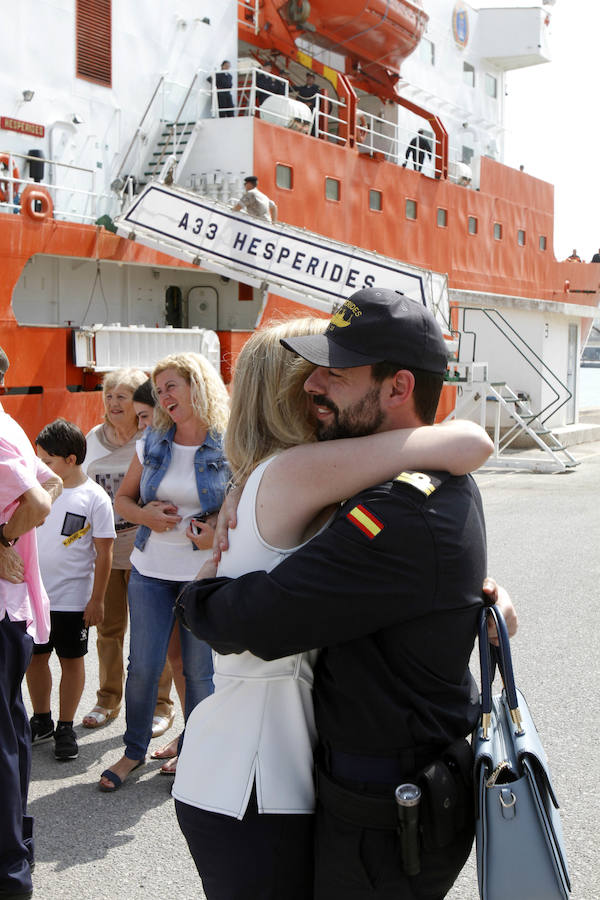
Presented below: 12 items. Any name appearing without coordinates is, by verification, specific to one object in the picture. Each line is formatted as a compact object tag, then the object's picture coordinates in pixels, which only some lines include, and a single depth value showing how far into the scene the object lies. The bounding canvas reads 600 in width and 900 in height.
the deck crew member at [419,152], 18.47
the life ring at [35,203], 10.41
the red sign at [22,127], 11.80
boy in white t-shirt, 4.12
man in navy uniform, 1.56
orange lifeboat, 16.36
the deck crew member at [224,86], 14.70
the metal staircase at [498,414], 14.52
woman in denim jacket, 3.73
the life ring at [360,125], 16.93
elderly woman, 4.49
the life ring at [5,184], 10.58
